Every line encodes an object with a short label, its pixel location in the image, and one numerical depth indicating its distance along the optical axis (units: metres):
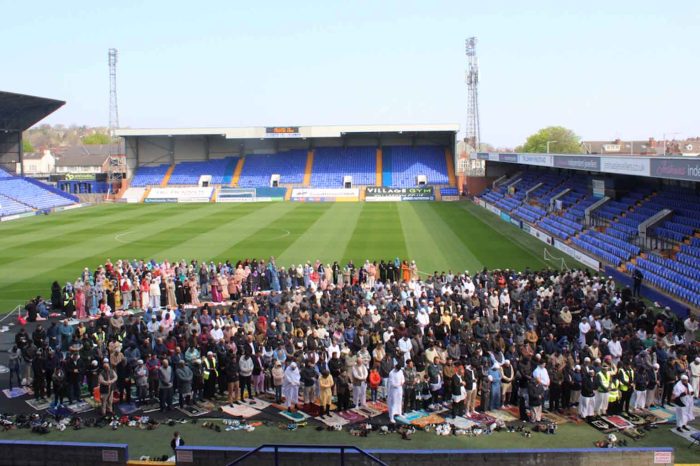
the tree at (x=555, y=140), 97.56
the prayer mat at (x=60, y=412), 11.83
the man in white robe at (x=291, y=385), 11.80
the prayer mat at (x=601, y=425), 10.94
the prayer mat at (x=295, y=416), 11.59
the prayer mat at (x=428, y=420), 11.23
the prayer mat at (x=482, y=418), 11.32
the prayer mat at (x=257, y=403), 12.25
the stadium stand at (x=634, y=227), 20.83
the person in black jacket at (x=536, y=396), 11.12
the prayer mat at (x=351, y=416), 11.53
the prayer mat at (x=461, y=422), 11.12
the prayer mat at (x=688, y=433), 10.51
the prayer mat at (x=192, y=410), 11.84
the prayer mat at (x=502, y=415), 11.45
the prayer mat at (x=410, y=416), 11.47
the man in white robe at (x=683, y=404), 10.83
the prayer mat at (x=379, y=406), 12.07
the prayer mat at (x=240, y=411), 11.79
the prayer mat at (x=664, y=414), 11.33
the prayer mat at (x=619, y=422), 11.09
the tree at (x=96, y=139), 133.38
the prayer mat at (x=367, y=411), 11.84
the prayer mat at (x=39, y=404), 12.23
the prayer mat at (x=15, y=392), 12.83
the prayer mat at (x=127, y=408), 11.92
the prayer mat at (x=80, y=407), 12.05
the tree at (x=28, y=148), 118.82
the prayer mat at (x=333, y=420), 11.37
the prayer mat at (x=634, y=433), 10.63
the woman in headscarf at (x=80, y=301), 19.45
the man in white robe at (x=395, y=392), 11.40
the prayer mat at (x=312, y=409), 11.82
